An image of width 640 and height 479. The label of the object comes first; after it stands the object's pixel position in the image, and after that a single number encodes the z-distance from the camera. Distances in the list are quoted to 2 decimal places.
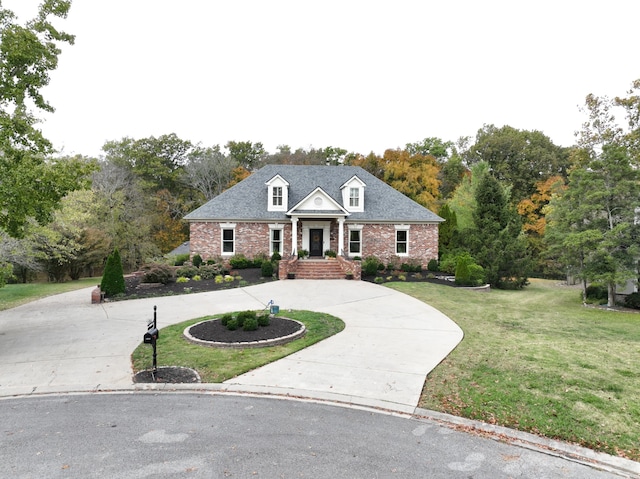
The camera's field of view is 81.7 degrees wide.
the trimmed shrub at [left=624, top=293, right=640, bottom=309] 15.65
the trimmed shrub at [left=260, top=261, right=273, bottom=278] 20.86
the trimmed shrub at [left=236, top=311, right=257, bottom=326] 9.77
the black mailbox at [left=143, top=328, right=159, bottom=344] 6.68
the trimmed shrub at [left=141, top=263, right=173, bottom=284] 18.58
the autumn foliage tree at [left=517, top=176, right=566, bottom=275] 34.73
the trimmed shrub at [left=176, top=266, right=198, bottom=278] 20.81
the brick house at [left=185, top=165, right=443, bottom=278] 24.73
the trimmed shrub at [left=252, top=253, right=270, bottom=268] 24.06
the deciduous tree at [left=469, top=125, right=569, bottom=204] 39.84
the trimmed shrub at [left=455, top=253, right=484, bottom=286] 19.88
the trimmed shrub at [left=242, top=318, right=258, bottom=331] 9.49
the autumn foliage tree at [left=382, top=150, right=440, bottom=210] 34.26
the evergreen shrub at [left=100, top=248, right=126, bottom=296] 15.55
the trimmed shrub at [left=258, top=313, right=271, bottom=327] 9.90
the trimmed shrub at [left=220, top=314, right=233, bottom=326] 9.88
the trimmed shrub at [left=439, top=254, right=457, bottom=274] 24.45
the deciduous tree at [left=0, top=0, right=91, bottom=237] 8.21
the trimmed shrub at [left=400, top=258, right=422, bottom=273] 24.16
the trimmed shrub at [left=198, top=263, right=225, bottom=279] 20.97
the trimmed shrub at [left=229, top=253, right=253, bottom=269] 23.48
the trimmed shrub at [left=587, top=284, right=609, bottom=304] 16.88
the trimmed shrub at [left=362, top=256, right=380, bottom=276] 21.89
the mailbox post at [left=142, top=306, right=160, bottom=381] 6.69
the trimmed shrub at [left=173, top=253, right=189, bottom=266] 24.77
